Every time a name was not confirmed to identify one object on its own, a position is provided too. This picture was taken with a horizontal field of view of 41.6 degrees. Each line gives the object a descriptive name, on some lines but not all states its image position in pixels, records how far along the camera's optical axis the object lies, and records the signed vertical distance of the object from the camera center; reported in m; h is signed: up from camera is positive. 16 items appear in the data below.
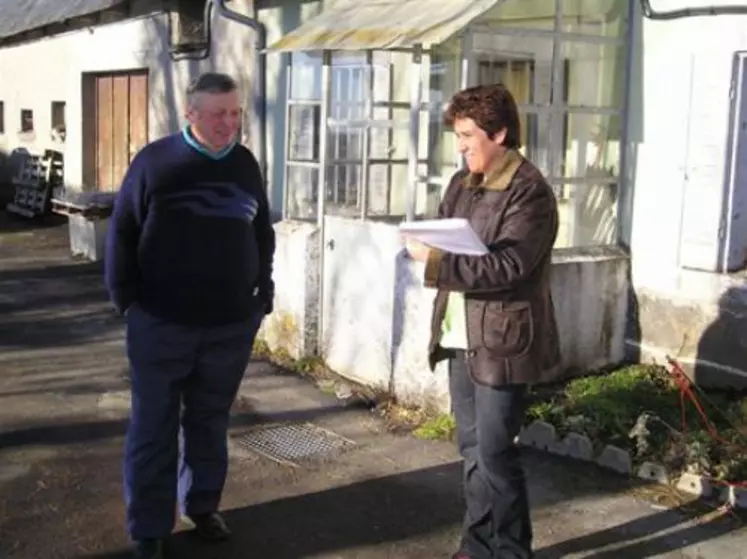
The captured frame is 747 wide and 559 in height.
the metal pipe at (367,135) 6.70 +0.04
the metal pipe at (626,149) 6.14 -0.01
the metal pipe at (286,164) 7.23 -0.19
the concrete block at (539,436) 5.22 -1.54
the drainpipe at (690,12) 5.55 +0.80
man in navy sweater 3.61 -0.54
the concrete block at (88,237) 11.06 -1.18
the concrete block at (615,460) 4.92 -1.56
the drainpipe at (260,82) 8.30 +0.47
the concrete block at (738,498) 4.50 -1.58
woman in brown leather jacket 3.35 -0.53
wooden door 12.20 +0.13
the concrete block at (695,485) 4.61 -1.58
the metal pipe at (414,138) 5.92 +0.02
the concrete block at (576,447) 5.07 -1.55
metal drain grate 5.22 -1.66
